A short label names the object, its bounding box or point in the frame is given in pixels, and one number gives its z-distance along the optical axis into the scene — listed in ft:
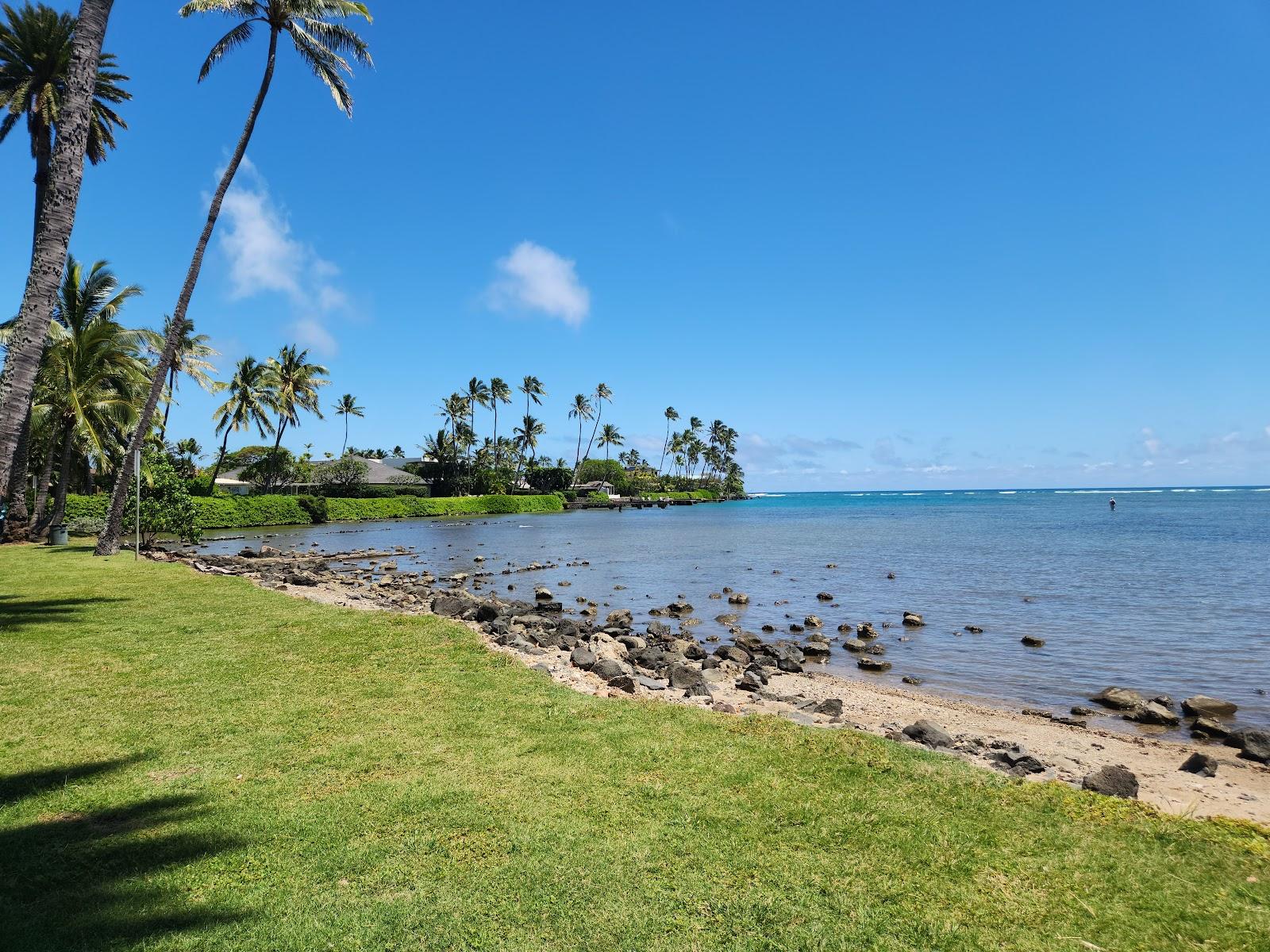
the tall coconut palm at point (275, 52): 72.02
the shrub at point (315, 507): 208.54
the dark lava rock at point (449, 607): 52.75
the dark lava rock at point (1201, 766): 28.35
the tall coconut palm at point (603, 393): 434.71
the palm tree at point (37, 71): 82.28
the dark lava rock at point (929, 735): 28.62
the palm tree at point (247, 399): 196.03
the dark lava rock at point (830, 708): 33.12
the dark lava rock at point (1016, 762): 25.48
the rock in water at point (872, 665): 48.49
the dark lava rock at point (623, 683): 32.76
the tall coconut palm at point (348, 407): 339.98
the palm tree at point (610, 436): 496.23
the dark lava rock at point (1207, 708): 37.37
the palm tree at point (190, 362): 156.35
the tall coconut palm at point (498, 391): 341.62
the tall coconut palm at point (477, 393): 338.34
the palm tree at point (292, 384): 210.38
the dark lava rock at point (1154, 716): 36.73
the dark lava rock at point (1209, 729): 34.09
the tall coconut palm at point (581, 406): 438.81
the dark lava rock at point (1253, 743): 30.99
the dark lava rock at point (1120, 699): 38.60
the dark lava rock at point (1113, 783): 22.41
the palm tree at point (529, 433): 363.35
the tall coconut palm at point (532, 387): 375.45
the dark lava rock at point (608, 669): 34.53
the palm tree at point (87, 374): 94.27
